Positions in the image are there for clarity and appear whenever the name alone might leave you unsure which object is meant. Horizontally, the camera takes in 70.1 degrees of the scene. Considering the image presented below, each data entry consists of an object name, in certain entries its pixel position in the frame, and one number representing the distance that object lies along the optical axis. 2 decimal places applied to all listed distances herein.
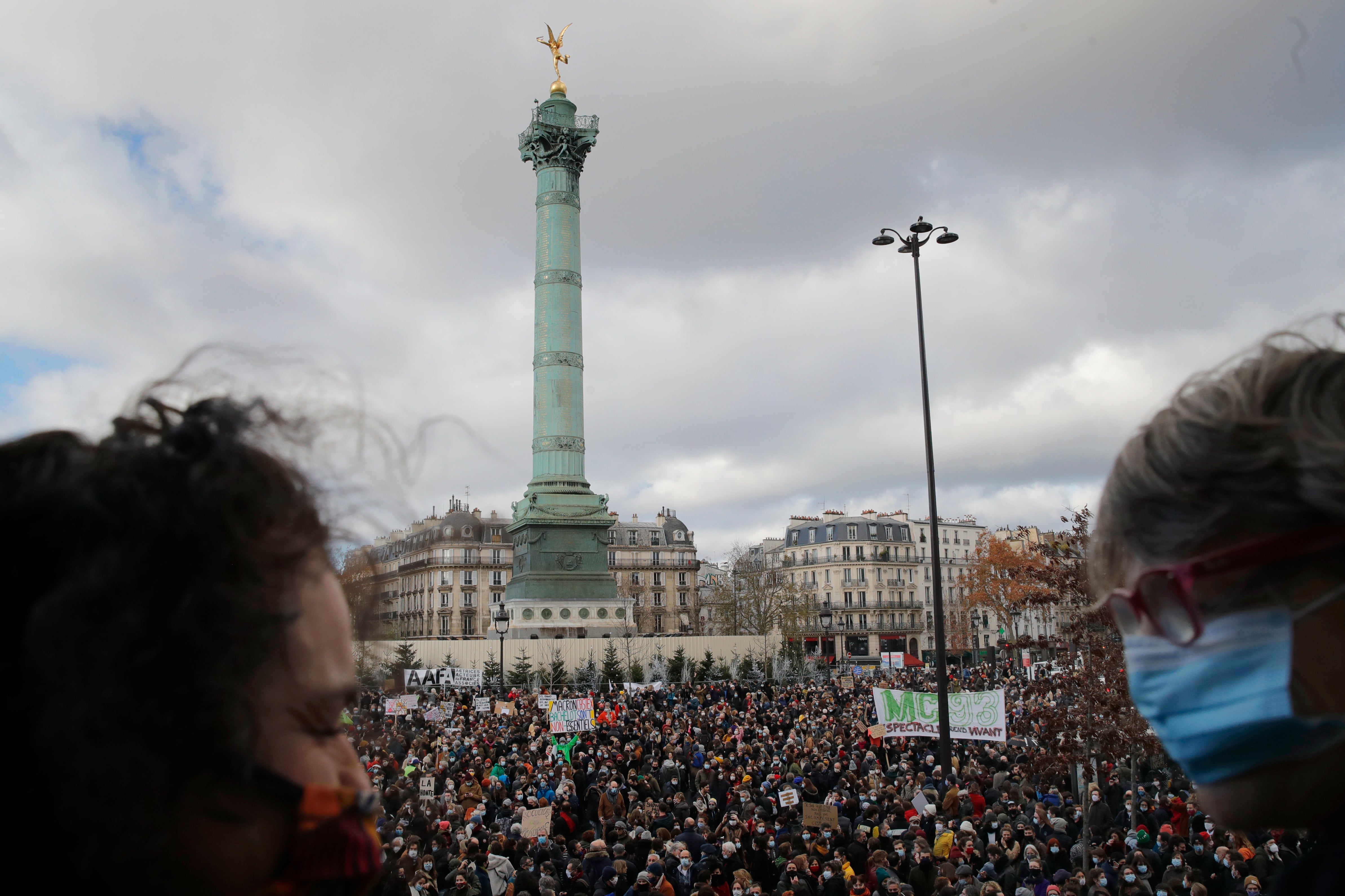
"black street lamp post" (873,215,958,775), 15.04
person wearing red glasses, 1.17
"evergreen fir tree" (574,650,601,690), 38.66
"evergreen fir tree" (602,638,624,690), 40.12
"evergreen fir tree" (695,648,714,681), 46.34
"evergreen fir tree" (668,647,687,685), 45.19
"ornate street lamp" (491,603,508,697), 25.78
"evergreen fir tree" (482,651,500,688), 39.28
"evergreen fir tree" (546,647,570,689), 38.72
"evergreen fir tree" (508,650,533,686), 38.62
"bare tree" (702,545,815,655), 69.25
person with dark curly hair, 0.96
